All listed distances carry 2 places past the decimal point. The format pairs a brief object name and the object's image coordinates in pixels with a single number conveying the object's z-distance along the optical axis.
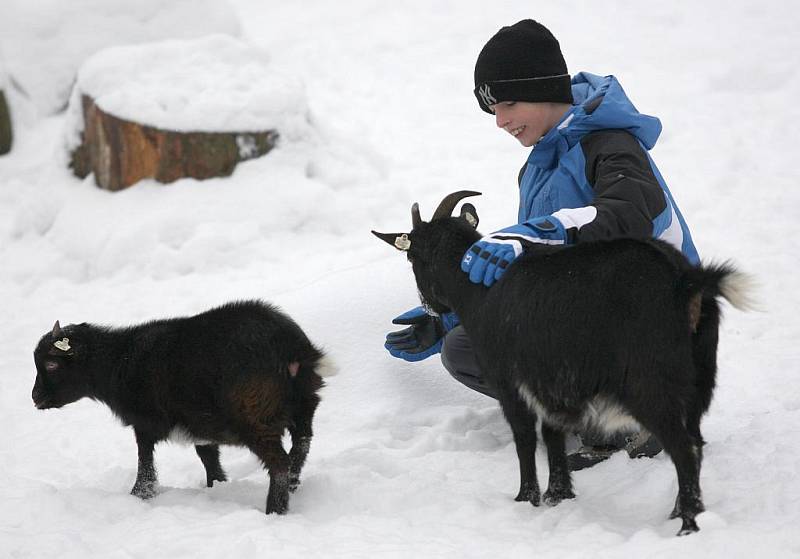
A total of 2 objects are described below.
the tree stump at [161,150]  16.03
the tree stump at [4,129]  19.97
